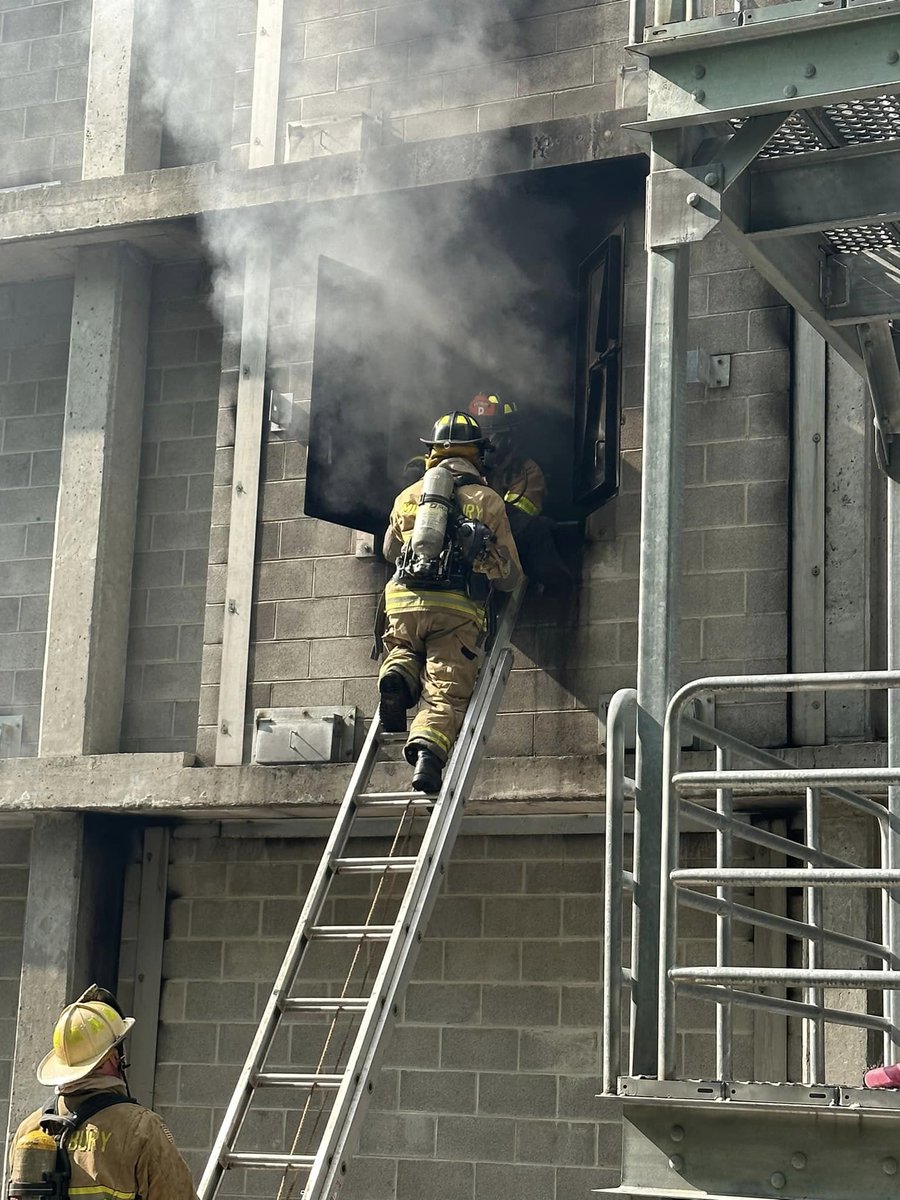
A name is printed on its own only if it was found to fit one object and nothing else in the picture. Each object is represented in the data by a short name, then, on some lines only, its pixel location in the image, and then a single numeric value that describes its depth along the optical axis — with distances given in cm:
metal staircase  437
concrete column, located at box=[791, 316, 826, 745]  862
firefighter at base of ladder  591
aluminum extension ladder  713
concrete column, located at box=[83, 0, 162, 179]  1102
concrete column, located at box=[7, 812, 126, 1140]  998
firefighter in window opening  901
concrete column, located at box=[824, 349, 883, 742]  856
